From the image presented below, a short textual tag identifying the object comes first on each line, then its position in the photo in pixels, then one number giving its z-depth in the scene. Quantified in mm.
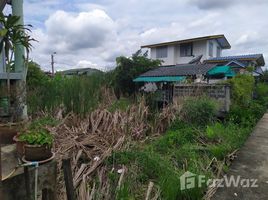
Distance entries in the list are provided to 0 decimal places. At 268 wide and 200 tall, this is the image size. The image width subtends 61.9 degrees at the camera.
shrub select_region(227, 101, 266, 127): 6078
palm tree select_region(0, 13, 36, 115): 3668
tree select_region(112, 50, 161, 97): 11180
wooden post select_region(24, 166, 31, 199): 1800
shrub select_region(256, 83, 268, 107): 12198
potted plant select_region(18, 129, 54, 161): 2072
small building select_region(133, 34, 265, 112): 6915
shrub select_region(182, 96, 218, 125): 5719
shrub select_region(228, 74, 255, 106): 7008
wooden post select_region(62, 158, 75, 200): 1987
